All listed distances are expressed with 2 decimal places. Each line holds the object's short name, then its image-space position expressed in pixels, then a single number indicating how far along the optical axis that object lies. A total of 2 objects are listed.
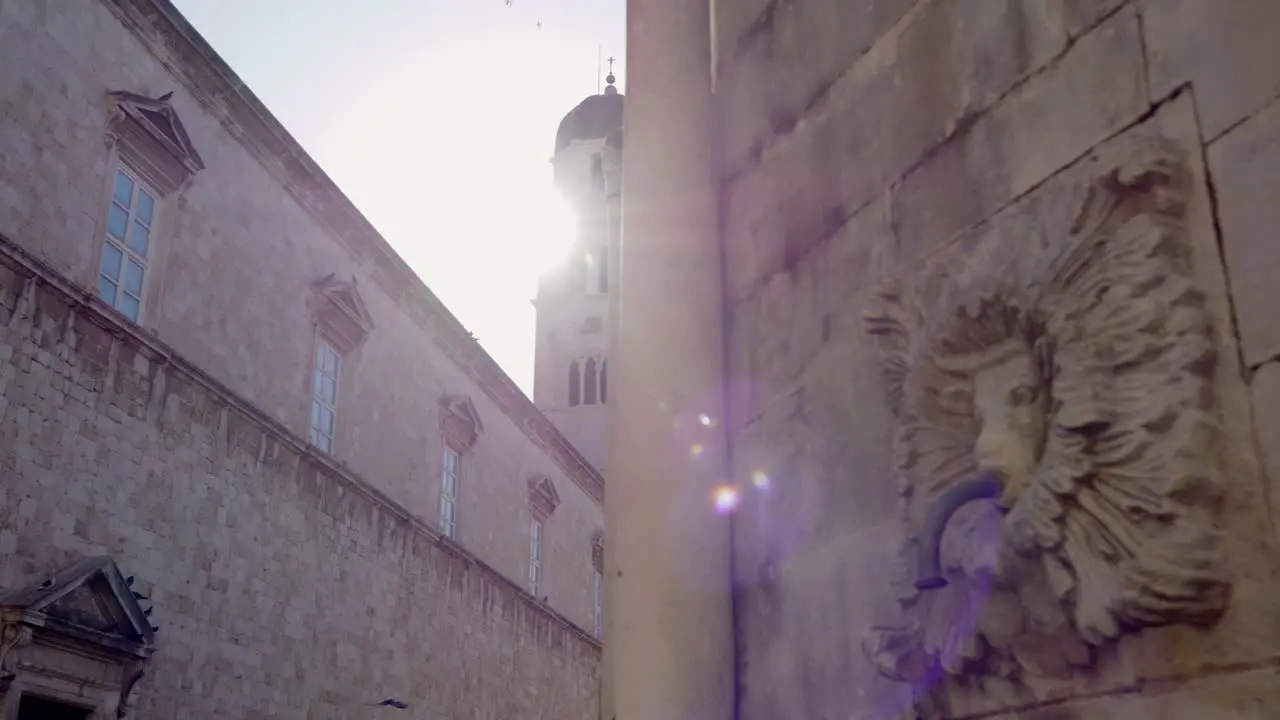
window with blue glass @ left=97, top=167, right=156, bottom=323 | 11.73
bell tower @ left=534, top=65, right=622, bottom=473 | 42.16
